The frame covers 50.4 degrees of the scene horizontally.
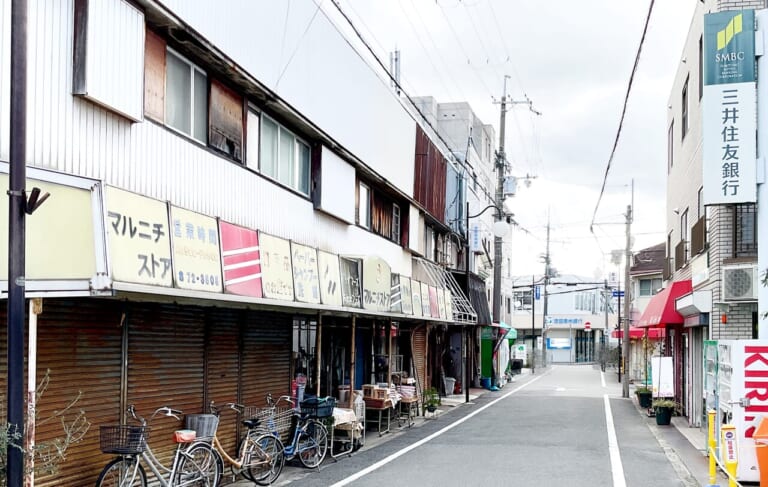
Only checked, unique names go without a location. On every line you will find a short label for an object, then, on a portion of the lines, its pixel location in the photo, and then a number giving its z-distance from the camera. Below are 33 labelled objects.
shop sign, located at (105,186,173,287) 7.52
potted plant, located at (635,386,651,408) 26.61
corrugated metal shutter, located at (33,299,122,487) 8.37
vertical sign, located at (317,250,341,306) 13.55
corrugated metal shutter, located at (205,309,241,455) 12.27
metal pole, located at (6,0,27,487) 5.69
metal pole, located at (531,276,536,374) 58.12
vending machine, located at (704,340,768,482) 11.99
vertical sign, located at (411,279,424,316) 19.75
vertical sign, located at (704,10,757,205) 13.70
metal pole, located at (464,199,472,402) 29.28
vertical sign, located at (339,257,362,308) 14.68
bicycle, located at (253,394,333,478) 13.13
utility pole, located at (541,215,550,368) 66.25
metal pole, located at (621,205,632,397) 33.31
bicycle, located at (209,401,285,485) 11.54
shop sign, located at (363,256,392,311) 15.97
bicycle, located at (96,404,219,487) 8.70
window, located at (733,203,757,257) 16.12
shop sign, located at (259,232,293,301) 11.17
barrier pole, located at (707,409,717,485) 11.27
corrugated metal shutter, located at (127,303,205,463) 10.16
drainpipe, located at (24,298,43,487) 6.86
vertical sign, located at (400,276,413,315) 18.55
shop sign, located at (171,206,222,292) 8.72
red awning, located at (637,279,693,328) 21.74
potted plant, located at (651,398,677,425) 21.25
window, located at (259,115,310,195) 14.36
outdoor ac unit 15.59
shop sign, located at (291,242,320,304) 12.37
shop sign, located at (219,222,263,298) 9.98
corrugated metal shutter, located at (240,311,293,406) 13.60
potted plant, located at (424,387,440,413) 23.73
